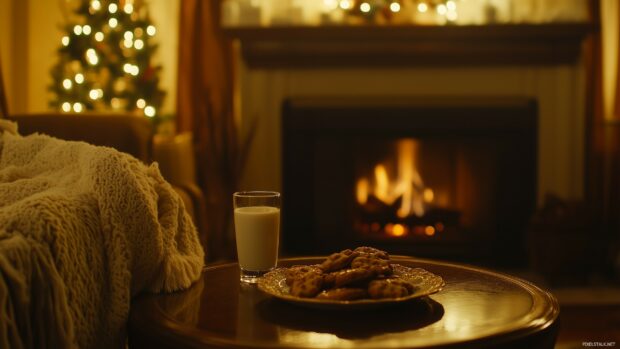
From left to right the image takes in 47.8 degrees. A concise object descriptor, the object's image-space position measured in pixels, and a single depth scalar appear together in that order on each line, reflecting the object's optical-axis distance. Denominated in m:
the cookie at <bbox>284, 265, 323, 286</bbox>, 1.00
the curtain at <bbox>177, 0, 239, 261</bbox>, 3.25
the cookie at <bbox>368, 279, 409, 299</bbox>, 0.91
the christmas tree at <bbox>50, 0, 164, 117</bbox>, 3.57
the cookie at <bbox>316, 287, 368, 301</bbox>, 0.91
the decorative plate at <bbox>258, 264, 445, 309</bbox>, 0.90
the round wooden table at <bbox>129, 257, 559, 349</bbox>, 0.80
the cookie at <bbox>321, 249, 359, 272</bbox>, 1.02
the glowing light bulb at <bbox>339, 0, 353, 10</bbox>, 3.28
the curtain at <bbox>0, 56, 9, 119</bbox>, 1.92
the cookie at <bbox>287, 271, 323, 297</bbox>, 0.94
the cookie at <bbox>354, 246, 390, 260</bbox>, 1.05
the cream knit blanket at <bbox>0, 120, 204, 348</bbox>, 0.87
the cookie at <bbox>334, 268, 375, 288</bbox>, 0.94
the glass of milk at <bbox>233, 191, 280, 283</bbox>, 1.12
